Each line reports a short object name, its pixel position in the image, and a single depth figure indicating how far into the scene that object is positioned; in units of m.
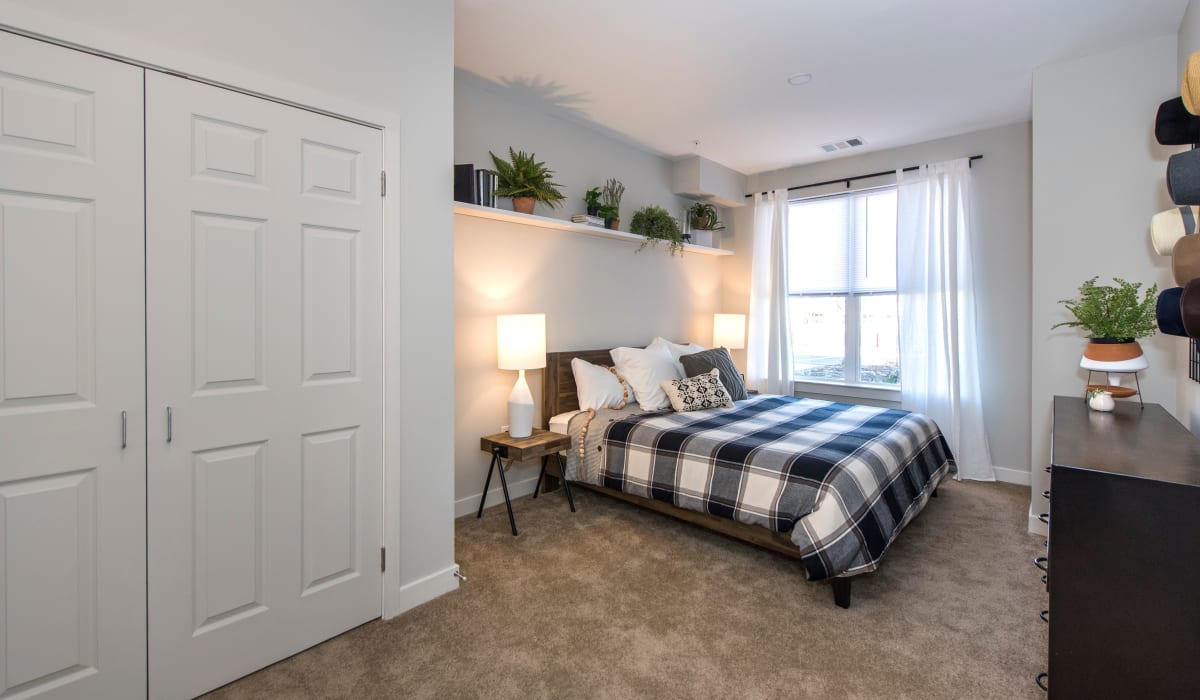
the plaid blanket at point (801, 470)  2.37
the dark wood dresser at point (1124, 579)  1.27
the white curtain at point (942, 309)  4.23
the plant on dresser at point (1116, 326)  2.40
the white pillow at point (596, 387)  3.78
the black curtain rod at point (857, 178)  4.53
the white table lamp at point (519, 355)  3.32
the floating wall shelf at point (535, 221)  3.20
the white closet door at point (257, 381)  1.69
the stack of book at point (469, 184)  3.12
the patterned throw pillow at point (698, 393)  3.83
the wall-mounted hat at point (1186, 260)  1.44
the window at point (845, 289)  4.78
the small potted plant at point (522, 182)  3.38
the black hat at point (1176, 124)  1.89
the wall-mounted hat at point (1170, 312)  1.68
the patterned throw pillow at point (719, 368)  4.22
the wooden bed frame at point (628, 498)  2.56
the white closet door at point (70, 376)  1.46
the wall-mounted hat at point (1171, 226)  1.89
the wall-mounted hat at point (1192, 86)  1.36
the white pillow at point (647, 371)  3.92
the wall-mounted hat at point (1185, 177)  1.39
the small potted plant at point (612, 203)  4.09
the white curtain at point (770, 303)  5.18
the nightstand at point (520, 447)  3.16
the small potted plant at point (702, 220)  5.07
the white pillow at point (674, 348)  4.46
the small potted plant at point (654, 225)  4.45
